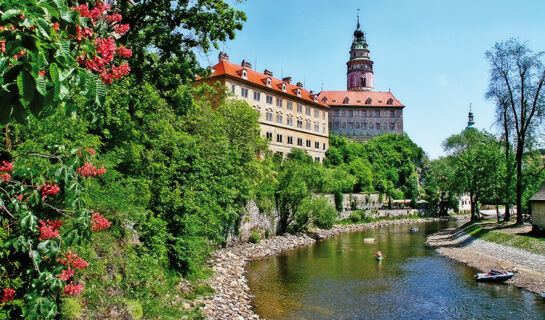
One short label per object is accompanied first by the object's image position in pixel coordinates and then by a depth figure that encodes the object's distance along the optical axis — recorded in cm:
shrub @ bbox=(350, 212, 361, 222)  5009
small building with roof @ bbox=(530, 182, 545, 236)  2592
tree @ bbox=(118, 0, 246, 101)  1129
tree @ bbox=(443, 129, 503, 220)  4022
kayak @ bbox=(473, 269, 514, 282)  1973
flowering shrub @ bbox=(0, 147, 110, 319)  509
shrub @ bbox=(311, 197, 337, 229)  3681
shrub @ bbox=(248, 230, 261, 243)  2922
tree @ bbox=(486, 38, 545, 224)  2975
